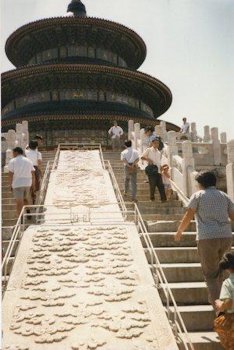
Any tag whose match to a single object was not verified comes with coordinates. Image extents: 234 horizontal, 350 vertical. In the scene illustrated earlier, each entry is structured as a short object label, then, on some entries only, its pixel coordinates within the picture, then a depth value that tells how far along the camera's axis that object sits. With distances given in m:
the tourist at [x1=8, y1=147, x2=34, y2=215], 8.78
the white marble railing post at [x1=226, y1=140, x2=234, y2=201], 9.27
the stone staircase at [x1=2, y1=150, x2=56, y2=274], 7.55
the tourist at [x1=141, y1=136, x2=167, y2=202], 10.62
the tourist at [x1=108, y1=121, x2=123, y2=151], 20.41
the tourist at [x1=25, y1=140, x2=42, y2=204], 10.54
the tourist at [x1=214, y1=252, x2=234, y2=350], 4.64
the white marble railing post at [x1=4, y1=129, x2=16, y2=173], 15.89
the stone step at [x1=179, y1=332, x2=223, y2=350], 5.25
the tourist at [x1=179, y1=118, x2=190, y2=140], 22.26
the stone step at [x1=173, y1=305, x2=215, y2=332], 5.77
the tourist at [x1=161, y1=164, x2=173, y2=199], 10.94
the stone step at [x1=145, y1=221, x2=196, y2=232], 8.17
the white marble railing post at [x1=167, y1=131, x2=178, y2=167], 13.09
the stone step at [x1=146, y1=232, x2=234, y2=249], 7.71
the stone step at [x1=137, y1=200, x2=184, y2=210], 10.12
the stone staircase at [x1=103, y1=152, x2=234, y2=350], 5.75
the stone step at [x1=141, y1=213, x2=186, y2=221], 9.06
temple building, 25.30
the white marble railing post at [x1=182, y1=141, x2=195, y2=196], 10.94
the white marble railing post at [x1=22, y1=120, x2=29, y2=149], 16.87
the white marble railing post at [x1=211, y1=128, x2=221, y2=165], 14.54
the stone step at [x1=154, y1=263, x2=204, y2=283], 6.71
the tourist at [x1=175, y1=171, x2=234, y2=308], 5.62
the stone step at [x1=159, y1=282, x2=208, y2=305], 6.22
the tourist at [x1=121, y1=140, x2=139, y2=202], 10.60
